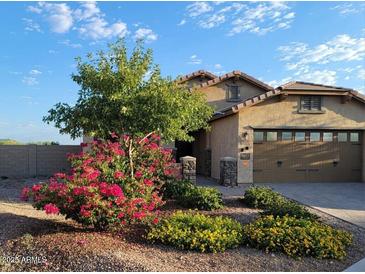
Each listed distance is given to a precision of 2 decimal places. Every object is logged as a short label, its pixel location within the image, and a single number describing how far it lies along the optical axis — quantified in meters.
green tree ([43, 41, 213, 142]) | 9.06
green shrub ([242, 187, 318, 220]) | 8.31
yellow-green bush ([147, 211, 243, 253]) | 6.25
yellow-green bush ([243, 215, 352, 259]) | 6.26
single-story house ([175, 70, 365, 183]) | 15.82
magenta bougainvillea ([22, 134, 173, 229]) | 6.62
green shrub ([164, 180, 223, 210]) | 9.53
